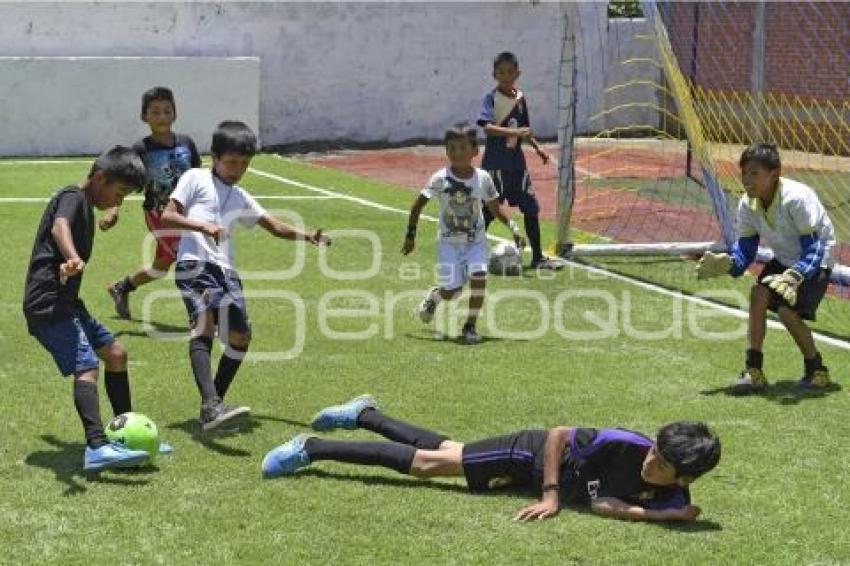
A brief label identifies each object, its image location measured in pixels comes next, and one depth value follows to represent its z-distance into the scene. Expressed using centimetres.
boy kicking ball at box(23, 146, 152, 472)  1291
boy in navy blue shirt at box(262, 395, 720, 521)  1117
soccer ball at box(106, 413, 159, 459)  1269
